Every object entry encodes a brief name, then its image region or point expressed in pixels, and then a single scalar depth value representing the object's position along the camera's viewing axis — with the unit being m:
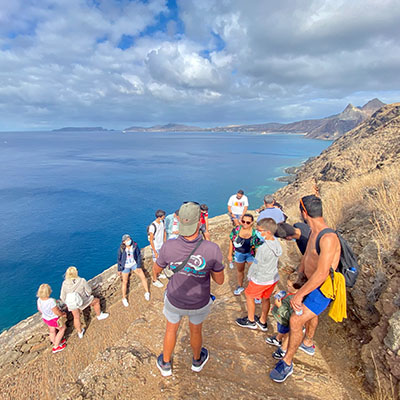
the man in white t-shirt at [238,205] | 7.76
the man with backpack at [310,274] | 2.48
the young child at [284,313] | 3.04
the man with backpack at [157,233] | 6.23
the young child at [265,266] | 3.39
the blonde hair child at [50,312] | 4.66
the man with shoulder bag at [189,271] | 2.52
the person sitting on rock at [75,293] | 4.99
